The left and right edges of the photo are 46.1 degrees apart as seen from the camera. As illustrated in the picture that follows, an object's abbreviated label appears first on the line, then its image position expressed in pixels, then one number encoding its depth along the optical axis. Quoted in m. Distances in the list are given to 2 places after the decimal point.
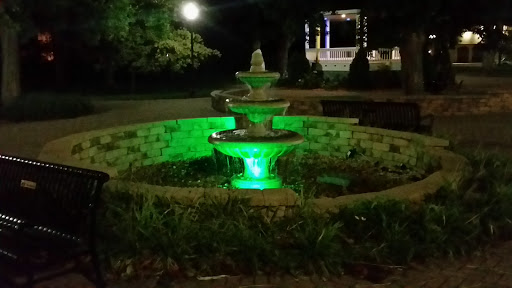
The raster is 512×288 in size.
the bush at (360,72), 21.48
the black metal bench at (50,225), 4.67
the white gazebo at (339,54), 32.56
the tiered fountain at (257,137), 8.35
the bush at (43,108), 15.66
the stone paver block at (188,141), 10.87
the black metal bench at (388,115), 10.74
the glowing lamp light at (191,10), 20.08
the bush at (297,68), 23.45
